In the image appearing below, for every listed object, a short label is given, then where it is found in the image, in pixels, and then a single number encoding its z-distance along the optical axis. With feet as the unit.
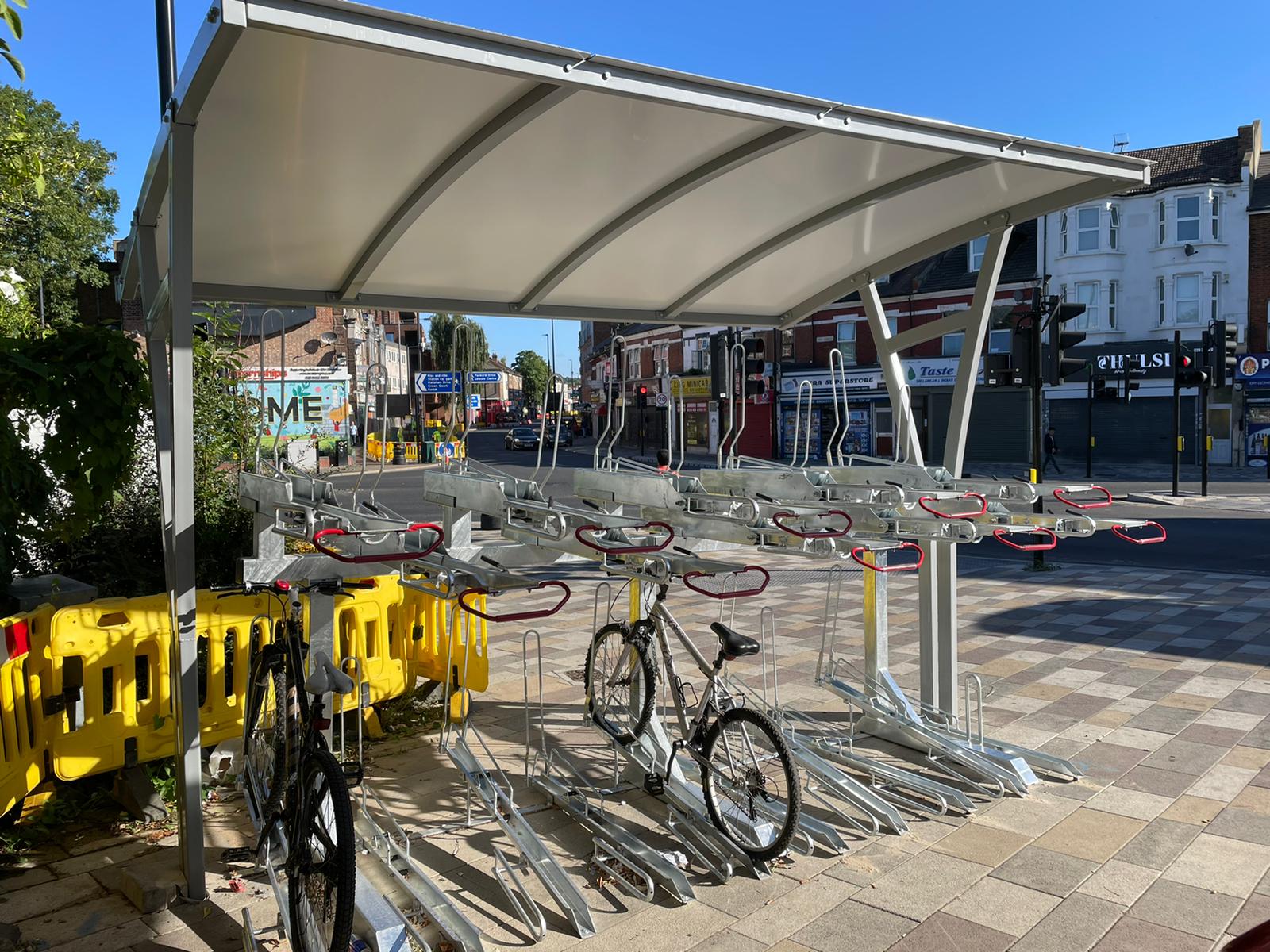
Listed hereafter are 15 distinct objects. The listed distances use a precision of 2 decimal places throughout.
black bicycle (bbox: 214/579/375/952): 9.82
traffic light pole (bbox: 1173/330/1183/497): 69.72
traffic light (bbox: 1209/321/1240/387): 70.03
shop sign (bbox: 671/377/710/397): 114.32
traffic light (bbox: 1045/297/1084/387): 37.91
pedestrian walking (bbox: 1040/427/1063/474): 104.17
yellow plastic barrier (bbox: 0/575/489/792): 14.79
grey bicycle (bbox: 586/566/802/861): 13.89
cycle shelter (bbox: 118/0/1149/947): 11.12
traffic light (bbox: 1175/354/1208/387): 70.28
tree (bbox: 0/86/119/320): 76.69
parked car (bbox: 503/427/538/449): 123.24
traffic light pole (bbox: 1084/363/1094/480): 93.21
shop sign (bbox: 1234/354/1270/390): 104.03
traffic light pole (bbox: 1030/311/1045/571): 38.01
